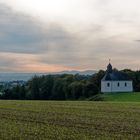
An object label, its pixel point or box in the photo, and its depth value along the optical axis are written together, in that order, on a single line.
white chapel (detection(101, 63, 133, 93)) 120.88
